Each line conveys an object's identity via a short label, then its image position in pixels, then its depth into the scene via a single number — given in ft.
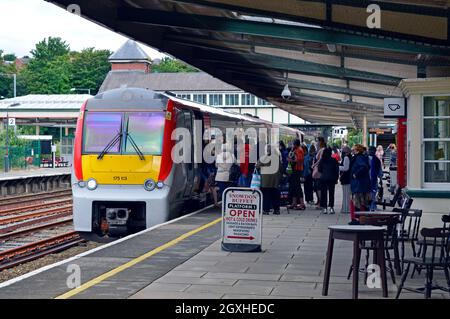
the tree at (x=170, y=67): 469.08
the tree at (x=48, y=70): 368.48
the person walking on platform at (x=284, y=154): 65.92
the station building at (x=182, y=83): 312.91
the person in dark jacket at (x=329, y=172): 60.49
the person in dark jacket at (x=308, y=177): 69.41
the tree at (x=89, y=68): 391.24
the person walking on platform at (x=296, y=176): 64.08
